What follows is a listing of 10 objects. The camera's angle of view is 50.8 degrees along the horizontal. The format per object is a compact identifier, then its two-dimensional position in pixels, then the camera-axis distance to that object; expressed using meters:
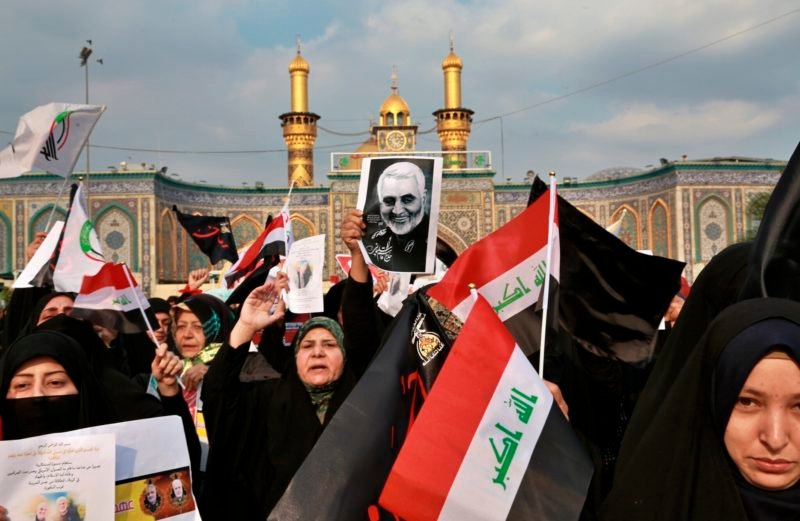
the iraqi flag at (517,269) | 3.02
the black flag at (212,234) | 10.92
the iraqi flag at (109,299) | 4.81
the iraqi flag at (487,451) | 1.84
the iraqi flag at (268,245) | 6.36
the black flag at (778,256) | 1.90
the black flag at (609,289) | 3.20
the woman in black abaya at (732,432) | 1.52
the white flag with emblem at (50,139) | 5.84
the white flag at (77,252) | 5.46
